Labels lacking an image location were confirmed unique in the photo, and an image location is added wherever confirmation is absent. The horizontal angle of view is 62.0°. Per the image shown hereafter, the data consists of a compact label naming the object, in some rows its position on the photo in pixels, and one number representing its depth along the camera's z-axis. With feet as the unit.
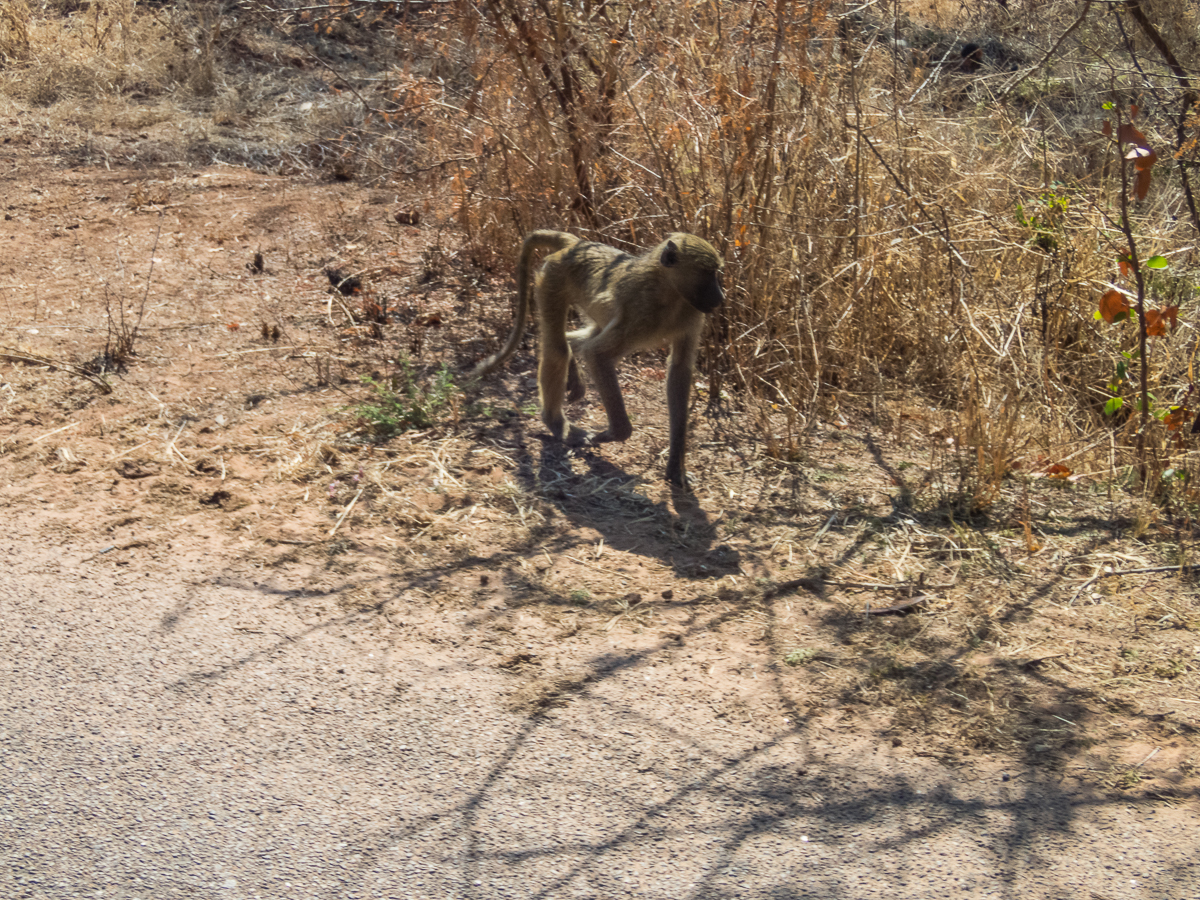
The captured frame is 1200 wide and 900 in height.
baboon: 15.30
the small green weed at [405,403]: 16.66
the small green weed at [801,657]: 11.75
